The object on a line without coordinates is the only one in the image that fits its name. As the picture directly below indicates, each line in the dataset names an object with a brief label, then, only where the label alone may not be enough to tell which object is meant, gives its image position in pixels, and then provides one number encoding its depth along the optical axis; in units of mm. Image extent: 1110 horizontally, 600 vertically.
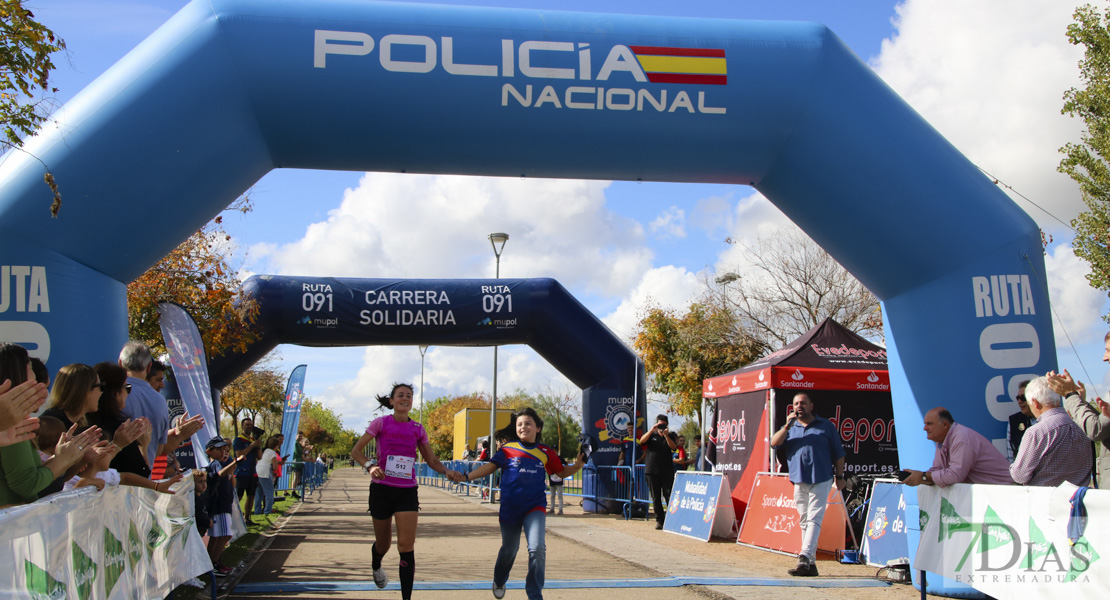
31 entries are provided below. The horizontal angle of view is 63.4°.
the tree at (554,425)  61438
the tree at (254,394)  30917
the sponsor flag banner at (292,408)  20766
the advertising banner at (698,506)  12156
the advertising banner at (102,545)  3623
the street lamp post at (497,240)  24562
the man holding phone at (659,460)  14062
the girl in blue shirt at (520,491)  6629
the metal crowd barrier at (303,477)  25406
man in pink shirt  6547
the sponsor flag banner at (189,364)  8844
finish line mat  7844
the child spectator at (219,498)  8656
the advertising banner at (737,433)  13162
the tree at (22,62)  5867
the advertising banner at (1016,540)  4941
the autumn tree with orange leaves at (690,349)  27359
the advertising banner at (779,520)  10297
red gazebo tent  12477
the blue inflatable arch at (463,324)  16188
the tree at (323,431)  59625
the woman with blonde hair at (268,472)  17797
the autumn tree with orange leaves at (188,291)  12125
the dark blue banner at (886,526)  8820
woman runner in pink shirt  6996
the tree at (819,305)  25562
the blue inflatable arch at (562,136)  7082
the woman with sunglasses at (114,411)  5492
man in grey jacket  5762
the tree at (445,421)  68312
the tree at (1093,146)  19984
